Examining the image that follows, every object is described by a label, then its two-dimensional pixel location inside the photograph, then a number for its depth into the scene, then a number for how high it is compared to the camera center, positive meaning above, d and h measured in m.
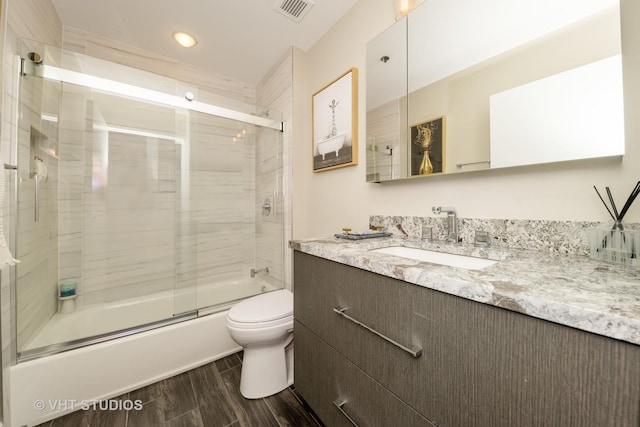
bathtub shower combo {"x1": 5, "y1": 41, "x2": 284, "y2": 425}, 1.28 -0.07
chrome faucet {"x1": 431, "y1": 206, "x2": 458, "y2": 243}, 1.07 -0.05
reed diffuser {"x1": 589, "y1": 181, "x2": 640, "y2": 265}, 0.65 -0.08
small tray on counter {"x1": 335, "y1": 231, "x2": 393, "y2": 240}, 1.21 -0.11
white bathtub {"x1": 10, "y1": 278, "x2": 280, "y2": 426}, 1.14 -0.82
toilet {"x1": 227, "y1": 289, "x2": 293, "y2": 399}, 1.27 -0.72
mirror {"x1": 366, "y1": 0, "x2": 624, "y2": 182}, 0.76 +0.51
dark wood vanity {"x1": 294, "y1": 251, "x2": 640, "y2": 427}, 0.38 -0.32
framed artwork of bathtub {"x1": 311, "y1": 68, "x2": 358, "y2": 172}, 1.57 +0.64
